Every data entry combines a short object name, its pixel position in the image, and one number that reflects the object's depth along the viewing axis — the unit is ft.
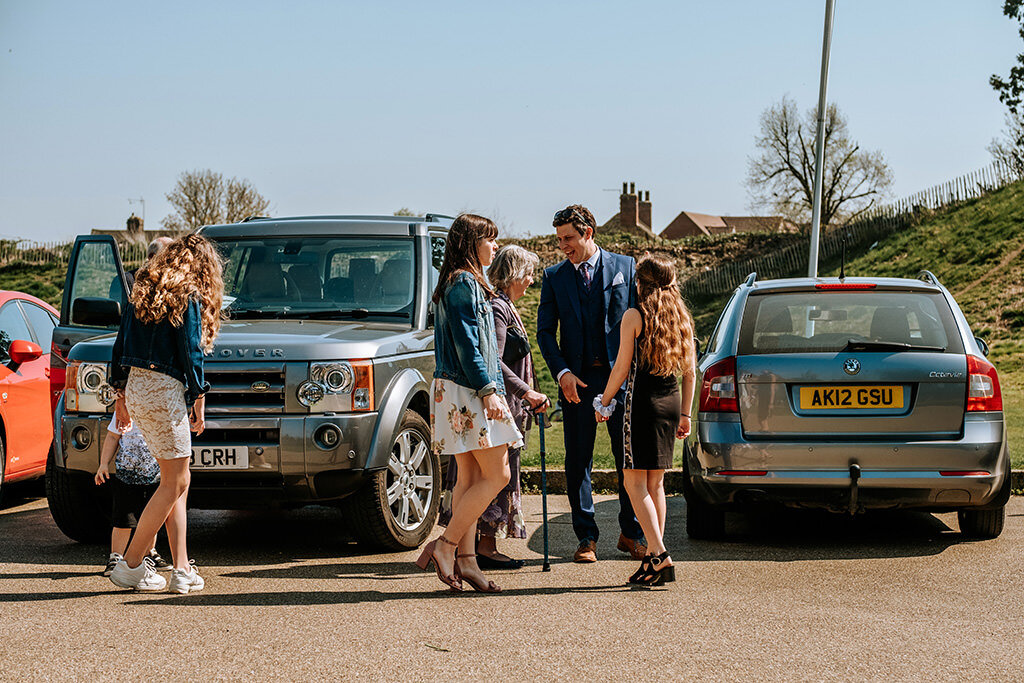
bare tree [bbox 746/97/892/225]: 229.66
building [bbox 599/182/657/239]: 285.43
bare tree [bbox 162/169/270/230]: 203.62
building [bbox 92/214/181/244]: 194.59
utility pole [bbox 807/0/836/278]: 60.13
